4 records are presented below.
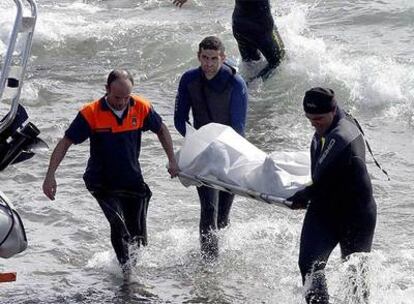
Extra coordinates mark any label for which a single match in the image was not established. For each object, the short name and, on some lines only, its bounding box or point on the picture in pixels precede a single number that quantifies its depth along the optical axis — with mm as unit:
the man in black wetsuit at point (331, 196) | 13297
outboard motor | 12711
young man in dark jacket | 16141
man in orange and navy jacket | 15164
